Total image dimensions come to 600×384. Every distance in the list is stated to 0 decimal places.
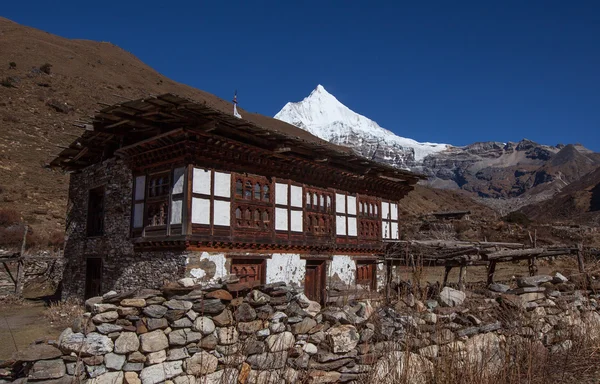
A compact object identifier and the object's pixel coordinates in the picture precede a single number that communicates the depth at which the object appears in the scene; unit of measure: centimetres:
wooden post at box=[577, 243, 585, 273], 1544
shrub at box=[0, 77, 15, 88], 5269
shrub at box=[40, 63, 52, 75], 6222
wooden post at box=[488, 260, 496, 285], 1684
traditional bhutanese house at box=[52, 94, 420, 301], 1482
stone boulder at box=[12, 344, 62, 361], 582
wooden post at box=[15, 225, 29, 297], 2166
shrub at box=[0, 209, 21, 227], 2994
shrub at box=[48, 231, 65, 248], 2959
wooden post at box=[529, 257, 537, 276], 1777
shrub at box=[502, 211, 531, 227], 5253
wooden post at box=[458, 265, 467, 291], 1364
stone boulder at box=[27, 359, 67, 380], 580
